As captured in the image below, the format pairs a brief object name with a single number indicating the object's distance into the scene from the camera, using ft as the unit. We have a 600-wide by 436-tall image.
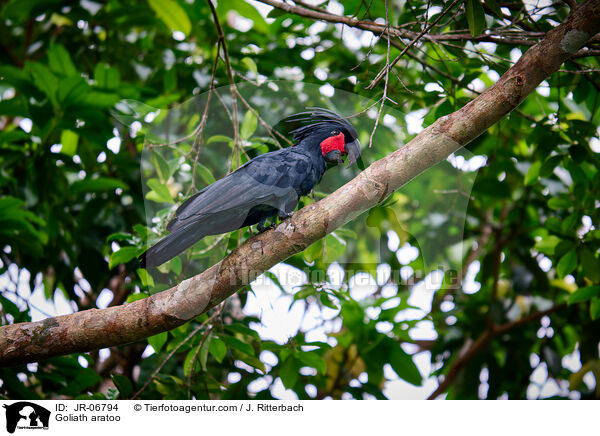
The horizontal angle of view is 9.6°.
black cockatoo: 24.48
